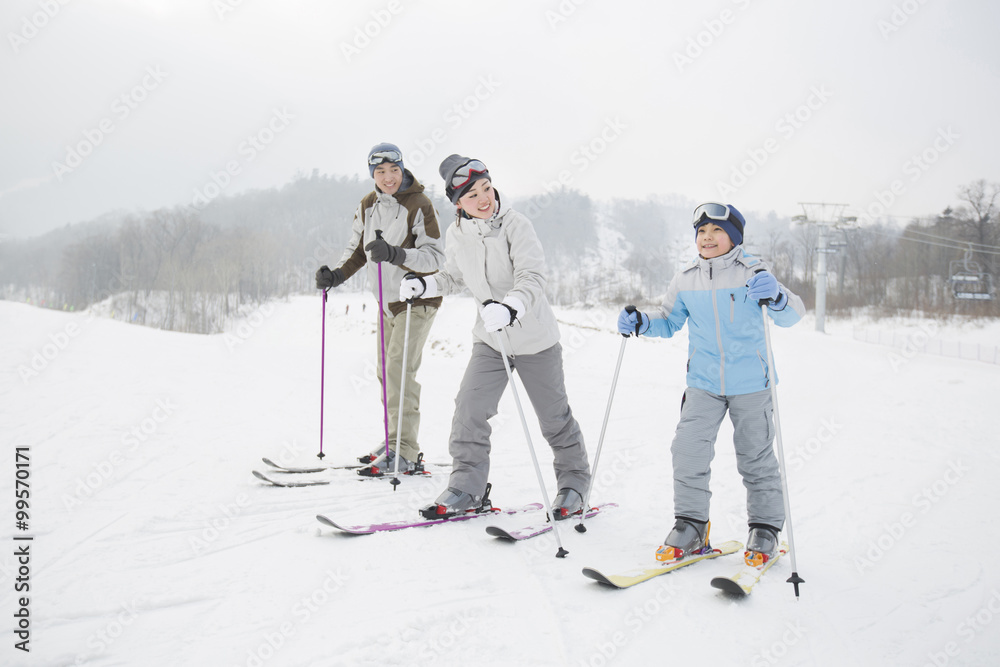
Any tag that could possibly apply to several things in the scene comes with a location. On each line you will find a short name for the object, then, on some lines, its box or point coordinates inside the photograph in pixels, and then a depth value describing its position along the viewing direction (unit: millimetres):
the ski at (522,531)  2615
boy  2602
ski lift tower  26828
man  3891
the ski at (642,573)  2088
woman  3029
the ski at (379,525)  2641
